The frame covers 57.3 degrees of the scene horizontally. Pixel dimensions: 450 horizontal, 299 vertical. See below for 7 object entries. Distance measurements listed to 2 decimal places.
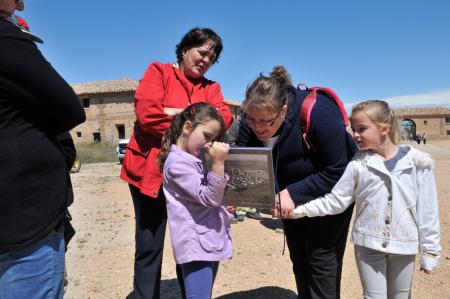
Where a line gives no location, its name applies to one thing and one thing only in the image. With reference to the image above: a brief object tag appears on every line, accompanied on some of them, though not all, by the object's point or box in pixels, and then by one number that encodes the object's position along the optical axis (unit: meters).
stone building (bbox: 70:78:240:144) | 43.41
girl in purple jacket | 2.22
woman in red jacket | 2.72
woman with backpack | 2.21
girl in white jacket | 2.28
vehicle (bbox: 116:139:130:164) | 22.41
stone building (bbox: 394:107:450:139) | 68.44
